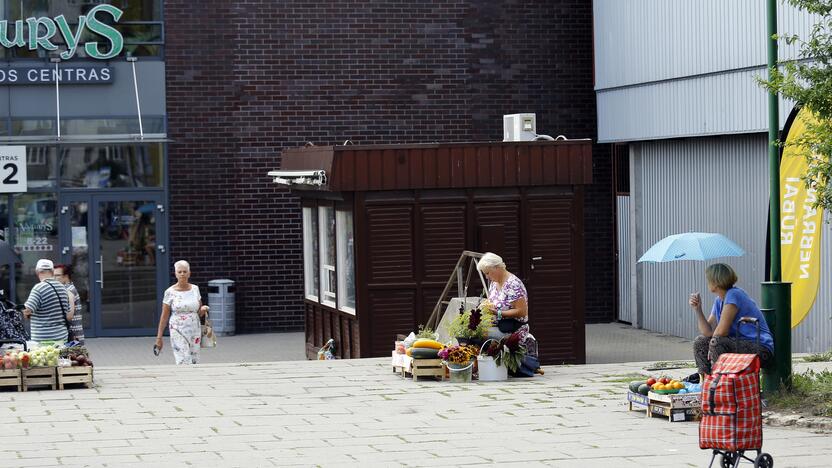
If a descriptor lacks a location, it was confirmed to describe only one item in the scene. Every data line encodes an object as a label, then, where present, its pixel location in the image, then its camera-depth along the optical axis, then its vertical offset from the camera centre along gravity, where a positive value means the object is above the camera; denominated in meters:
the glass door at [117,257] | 24.31 -0.70
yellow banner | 17.33 -0.41
